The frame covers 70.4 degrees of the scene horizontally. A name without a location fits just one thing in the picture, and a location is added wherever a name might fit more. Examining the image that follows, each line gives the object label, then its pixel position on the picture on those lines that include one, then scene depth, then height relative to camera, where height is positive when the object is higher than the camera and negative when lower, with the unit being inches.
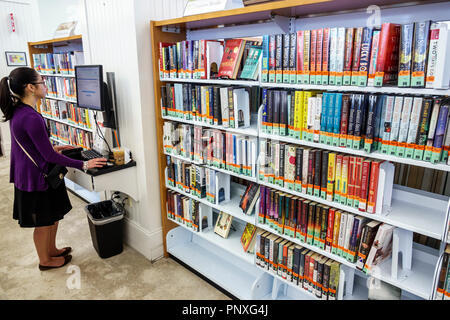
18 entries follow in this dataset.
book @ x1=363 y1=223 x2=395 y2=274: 63.0 -34.4
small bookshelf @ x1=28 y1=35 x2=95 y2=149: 152.8 -7.7
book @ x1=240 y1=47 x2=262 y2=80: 76.8 +1.9
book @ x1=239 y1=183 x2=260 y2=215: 87.0 -33.5
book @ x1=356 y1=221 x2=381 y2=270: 64.1 -32.9
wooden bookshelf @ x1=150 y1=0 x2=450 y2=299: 59.1 -15.4
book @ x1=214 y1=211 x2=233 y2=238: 98.7 -46.1
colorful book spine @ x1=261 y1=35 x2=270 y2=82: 70.6 +2.4
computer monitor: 103.8 -5.6
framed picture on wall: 239.5 +12.6
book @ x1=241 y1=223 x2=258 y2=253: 91.2 -46.1
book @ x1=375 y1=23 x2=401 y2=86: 54.2 +2.7
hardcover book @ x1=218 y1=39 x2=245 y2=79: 79.8 +3.5
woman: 89.6 -24.8
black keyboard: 107.4 -26.5
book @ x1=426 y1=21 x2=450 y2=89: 49.2 +1.7
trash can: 112.1 -52.9
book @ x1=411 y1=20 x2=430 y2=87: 51.1 +2.6
